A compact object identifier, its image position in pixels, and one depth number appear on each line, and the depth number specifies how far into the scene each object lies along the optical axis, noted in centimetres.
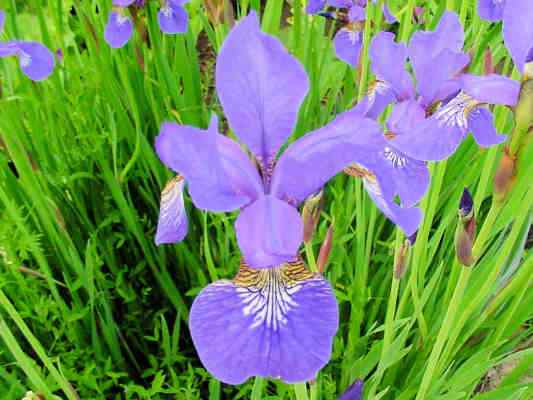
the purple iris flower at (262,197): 12
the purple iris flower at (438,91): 15
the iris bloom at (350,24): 28
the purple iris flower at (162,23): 28
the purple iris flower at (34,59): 26
